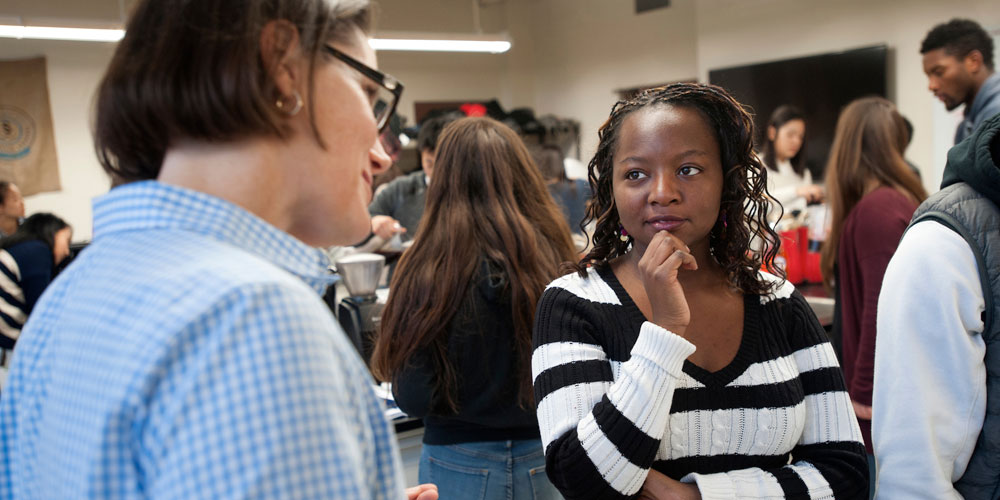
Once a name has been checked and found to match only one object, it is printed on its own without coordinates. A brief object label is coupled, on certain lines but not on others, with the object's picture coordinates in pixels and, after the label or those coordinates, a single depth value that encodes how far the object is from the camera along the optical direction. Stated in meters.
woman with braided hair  1.08
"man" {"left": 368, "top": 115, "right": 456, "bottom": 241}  3.88
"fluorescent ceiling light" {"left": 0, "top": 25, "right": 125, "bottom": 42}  4.81
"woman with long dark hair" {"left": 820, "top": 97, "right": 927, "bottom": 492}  2.42
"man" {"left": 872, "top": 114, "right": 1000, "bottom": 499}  1.23
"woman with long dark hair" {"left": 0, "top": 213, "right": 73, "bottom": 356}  3.48
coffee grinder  2.62
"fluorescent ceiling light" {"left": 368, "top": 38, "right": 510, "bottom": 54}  6.17
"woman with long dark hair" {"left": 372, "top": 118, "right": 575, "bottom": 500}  1.80
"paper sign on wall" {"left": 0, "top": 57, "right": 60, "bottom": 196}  6.68
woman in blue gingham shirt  0.54
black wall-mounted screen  5.54
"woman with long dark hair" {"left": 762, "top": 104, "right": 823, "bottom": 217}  4.67
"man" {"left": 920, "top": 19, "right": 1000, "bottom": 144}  3.26
